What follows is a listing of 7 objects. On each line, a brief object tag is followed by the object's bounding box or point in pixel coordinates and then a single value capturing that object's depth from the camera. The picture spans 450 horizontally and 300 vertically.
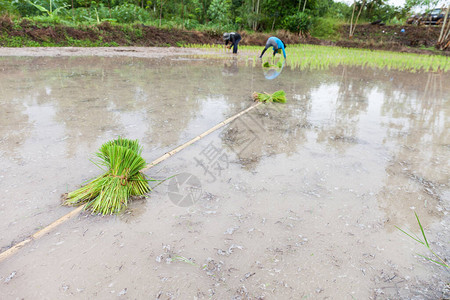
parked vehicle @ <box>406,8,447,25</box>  20.44
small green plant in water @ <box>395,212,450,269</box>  1.34
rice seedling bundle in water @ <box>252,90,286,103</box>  4.23
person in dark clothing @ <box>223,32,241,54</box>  11.09
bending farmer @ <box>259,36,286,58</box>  9.74
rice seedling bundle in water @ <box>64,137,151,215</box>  1.72
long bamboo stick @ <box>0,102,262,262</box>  1.36
